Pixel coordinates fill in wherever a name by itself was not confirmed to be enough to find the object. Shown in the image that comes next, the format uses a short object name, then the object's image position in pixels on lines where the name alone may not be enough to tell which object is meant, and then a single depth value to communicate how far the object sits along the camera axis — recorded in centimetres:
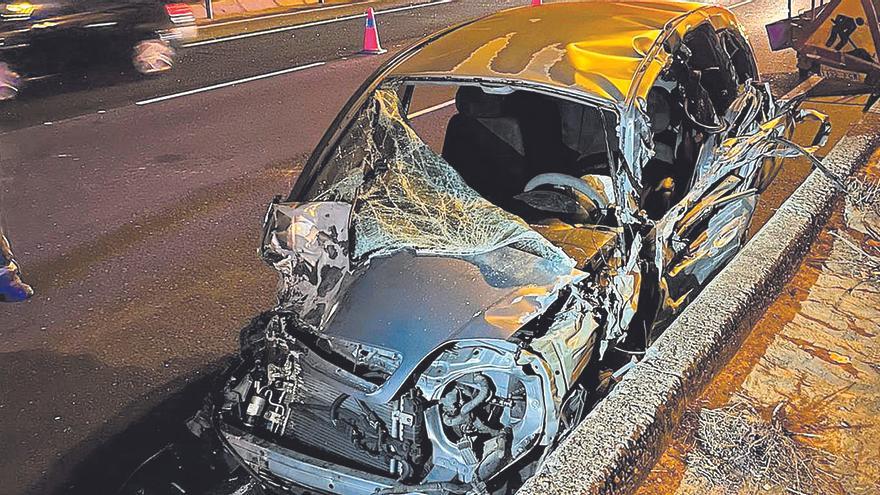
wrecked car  312
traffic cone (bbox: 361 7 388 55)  1278
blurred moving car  1209
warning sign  858
